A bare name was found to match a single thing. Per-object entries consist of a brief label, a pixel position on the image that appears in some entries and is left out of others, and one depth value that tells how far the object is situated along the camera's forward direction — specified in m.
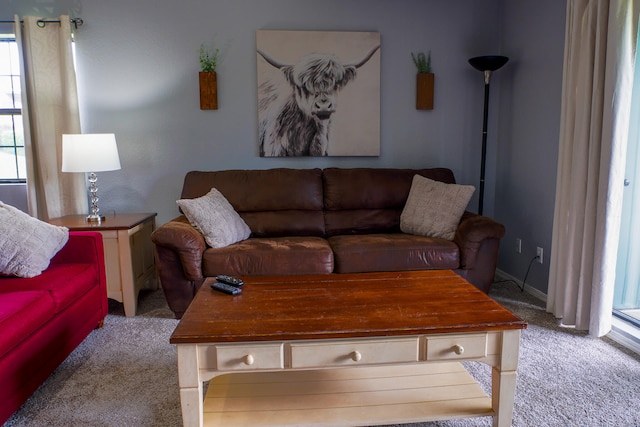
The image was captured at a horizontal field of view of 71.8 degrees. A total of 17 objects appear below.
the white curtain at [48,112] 3.15
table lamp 2.83
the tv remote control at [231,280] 1.92
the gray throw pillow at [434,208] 2.93
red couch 1.65
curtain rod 3.15
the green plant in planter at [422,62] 3.56
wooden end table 2.77
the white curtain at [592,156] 2.22
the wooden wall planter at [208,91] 3.36
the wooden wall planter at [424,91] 3.54
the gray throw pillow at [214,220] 2.68
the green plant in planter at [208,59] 3.36
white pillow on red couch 2.07
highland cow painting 3.43
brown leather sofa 2.60
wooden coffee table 1.44
